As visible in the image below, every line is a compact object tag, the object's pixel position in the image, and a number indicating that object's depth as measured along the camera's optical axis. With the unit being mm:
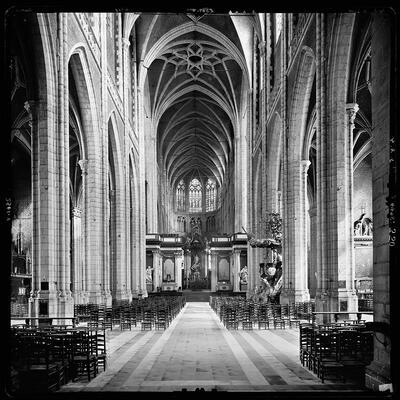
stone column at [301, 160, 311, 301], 25672
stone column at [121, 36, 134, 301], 33719
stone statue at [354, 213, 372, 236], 34406
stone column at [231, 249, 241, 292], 48438
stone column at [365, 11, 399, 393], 8383
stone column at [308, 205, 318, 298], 39156
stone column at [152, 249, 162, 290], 48688
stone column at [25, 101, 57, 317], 16734
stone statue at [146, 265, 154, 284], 48488
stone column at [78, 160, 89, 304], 24656
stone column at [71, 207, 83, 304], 39656
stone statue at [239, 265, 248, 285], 48094
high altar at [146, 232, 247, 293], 48312
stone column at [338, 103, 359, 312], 17141
